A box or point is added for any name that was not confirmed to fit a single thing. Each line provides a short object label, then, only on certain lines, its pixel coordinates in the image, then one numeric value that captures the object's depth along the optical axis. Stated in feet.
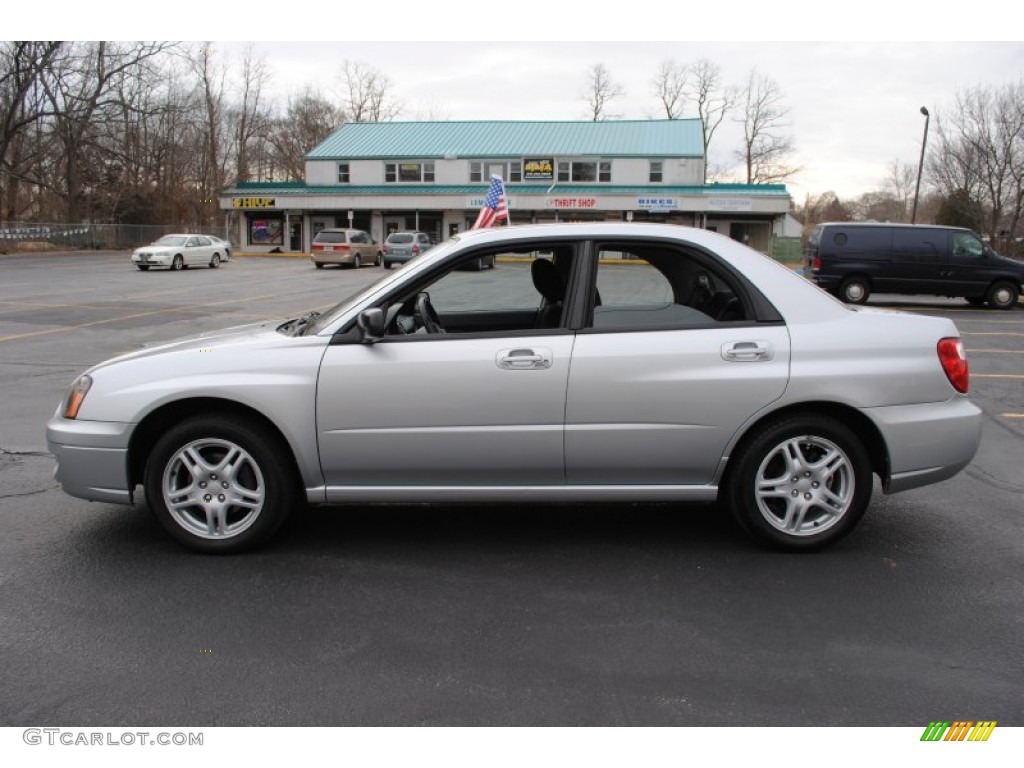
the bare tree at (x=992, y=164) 119.55
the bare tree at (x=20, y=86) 147.74
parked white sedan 105.60
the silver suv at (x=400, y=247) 120.37
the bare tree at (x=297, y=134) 249.14
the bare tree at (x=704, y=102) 250.16
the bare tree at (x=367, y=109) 259.19
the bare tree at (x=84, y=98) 157.48
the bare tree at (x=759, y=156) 246.47
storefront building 157.99
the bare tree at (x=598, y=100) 251.19
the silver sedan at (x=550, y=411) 13.30
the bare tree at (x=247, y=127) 242.25
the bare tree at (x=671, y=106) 253.03
